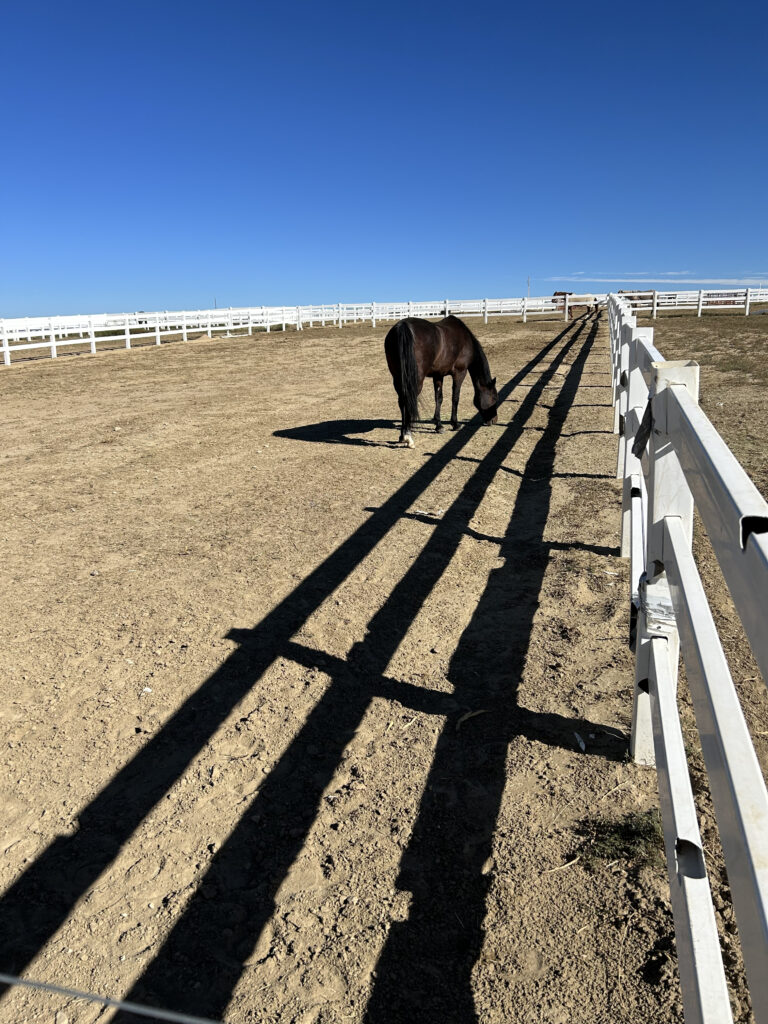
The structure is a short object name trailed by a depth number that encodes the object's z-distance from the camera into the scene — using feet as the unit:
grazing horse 28.12
